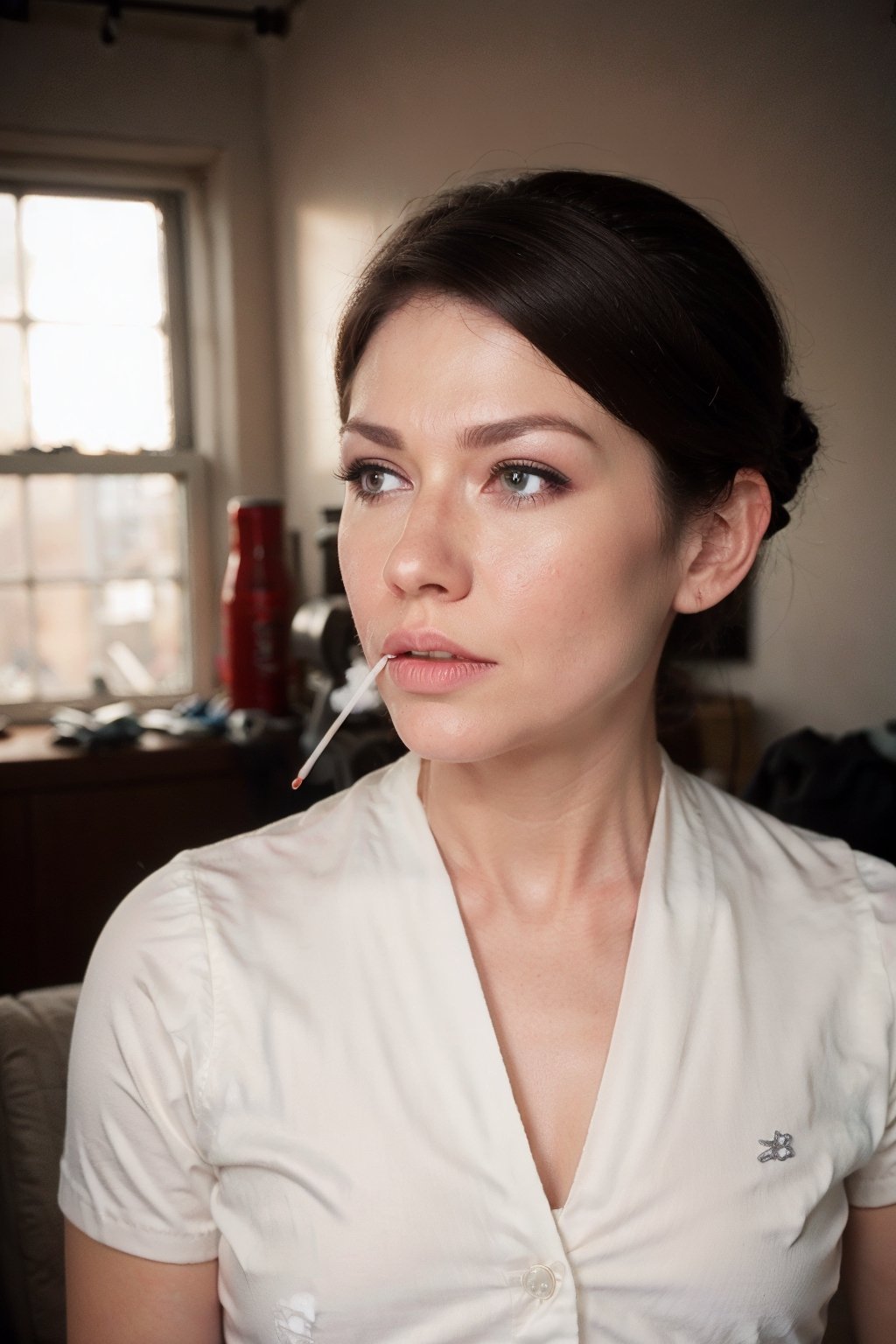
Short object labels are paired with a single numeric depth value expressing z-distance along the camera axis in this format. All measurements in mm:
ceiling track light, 2853
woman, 869
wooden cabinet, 2486
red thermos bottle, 2824
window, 3139
